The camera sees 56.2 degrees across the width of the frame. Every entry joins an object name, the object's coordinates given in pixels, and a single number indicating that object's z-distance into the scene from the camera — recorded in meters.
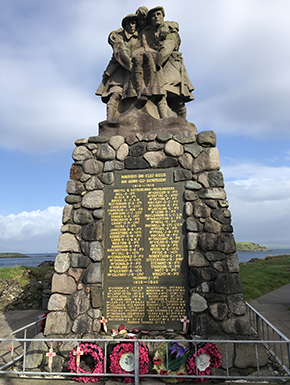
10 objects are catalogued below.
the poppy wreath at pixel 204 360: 3.98
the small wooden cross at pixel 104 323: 4.64
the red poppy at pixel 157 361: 4.07
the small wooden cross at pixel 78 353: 4.16
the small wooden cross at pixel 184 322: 4.54
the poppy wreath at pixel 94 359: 4.05
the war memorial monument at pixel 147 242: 4.57
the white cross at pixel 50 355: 4.23
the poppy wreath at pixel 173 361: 4.02
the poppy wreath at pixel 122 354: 4.00
